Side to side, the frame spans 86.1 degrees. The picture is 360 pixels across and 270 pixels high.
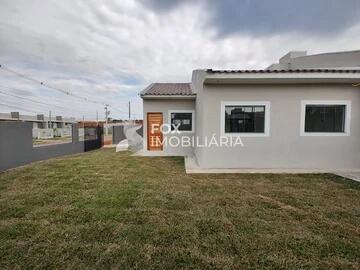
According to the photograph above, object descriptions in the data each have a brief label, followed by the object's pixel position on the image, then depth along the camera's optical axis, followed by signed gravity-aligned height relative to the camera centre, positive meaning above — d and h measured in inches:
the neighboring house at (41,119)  1424.7 +75.9
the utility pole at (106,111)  1541.8 +134.6
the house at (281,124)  283.4 +6.0
